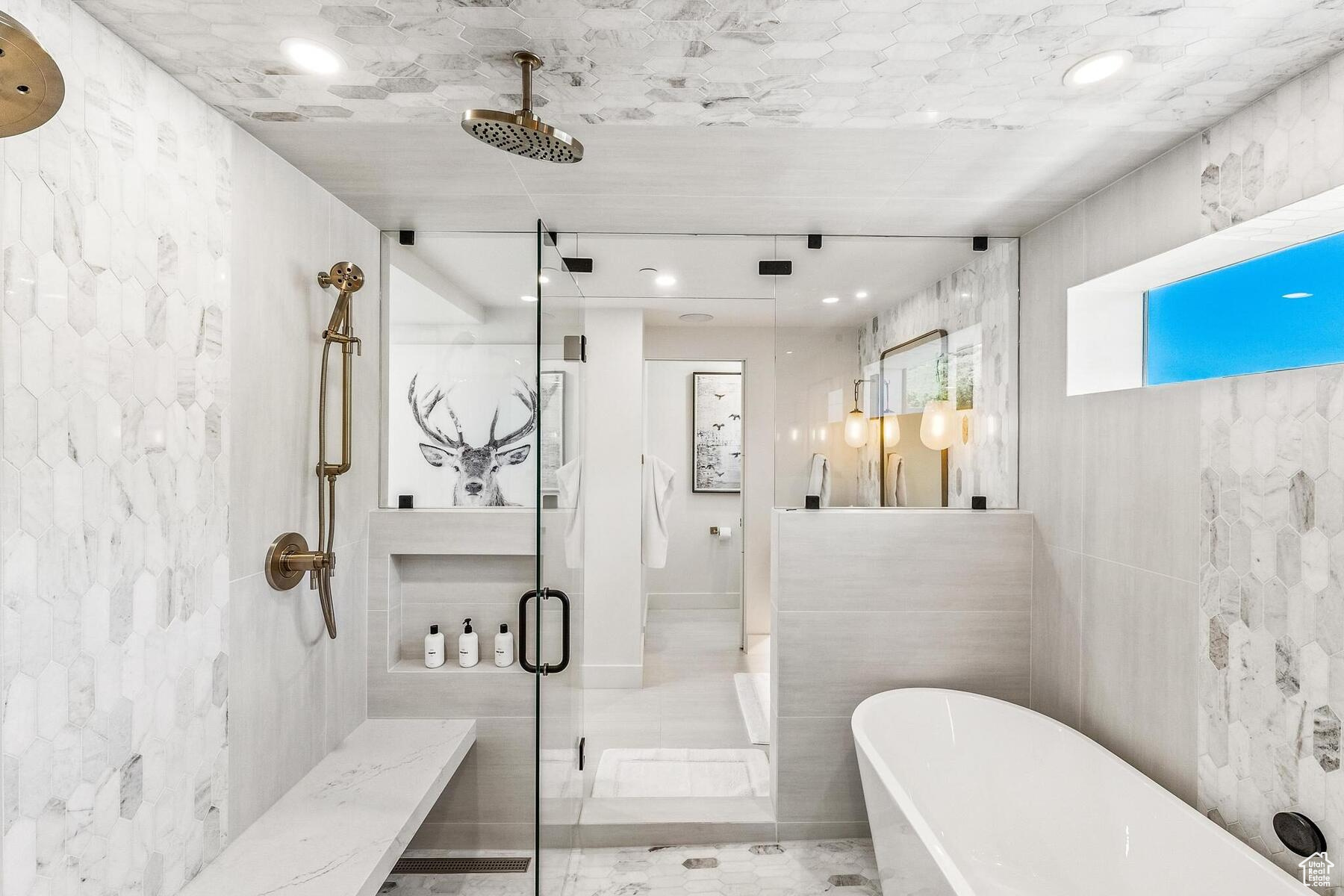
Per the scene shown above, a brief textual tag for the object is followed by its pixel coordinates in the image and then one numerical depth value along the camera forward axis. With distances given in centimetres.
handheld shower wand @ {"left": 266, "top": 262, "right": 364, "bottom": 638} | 179
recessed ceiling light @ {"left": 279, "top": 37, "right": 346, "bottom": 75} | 128
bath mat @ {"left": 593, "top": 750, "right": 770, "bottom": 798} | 259
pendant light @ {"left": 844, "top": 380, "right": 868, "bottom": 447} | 249
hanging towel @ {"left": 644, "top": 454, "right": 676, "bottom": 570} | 363
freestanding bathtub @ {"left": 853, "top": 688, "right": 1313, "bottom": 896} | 151
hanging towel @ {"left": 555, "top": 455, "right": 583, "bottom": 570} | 220
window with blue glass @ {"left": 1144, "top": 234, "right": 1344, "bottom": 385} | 144
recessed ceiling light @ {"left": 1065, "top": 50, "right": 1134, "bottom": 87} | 131
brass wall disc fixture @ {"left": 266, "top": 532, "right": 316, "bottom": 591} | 176
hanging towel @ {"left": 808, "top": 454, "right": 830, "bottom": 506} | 245
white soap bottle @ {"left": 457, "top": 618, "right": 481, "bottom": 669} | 233
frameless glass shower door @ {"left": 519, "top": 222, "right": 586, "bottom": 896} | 185
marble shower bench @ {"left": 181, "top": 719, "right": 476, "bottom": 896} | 145
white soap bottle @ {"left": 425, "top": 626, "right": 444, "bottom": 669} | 233
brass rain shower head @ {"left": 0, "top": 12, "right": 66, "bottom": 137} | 77
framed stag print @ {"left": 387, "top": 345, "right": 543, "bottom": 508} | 234
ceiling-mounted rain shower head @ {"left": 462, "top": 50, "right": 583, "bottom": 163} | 120
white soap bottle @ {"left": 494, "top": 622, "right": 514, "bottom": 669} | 234
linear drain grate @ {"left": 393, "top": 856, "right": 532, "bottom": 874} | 230
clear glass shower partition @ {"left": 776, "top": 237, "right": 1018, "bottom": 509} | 250
